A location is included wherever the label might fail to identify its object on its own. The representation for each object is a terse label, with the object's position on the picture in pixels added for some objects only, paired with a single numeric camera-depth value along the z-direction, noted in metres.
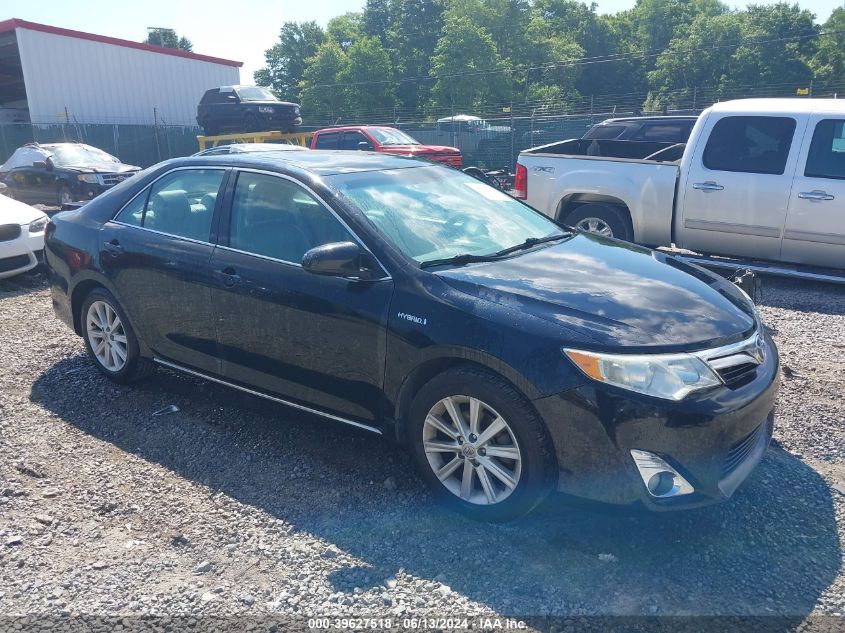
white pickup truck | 7.27
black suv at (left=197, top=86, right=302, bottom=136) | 21.19
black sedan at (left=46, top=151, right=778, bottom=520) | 2.99
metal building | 28.58
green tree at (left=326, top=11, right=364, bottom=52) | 72.78
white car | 8.24
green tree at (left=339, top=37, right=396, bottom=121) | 53.84
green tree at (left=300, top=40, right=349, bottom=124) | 54.19
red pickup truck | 17.64
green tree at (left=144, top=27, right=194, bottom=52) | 89.12
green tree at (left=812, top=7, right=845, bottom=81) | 52.04
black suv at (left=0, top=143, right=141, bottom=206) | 15.02
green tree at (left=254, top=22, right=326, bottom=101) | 74.44
